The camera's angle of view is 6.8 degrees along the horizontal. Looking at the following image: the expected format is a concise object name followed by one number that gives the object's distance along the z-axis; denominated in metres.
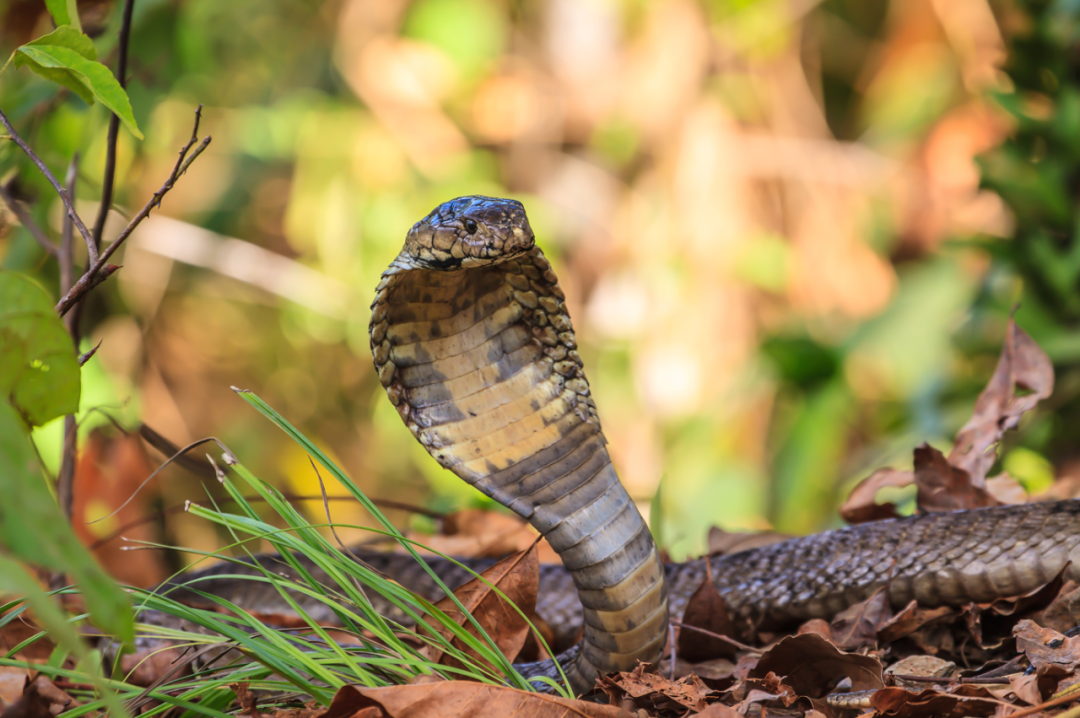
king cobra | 3.63
